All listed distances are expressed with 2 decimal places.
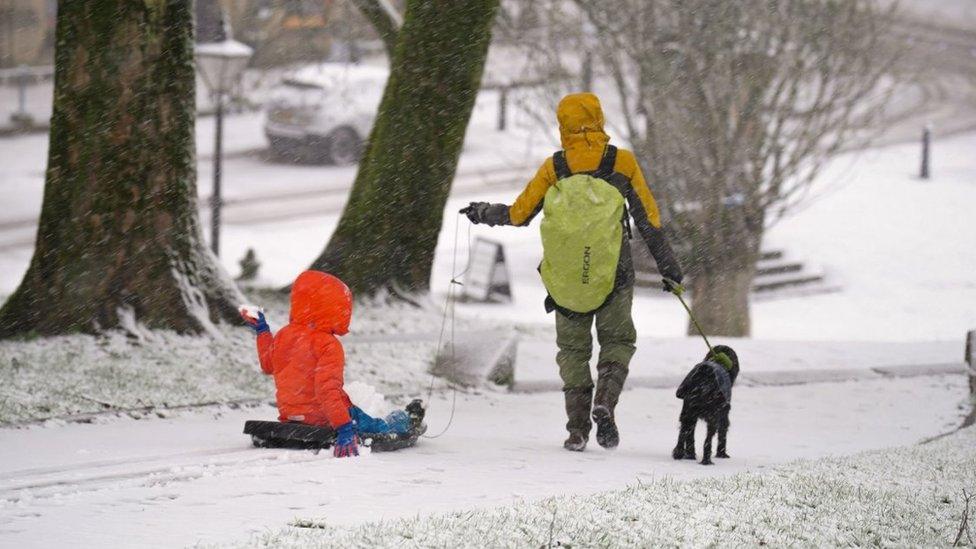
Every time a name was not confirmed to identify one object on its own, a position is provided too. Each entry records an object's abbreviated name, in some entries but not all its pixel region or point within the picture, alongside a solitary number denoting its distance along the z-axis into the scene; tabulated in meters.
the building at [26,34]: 71.44
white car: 60.12
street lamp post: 33.31
